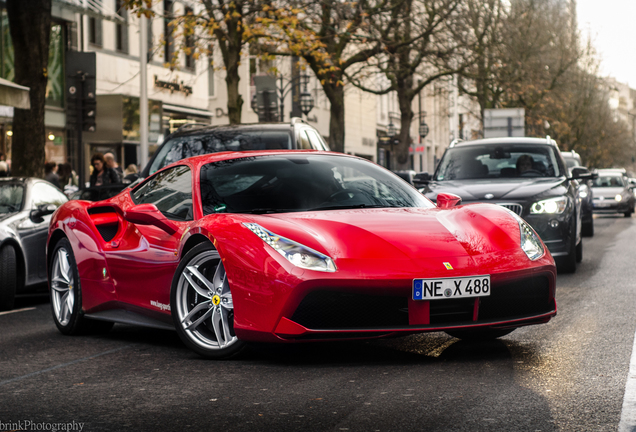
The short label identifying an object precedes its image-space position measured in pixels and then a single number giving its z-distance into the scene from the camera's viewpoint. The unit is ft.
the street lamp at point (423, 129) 188.34
